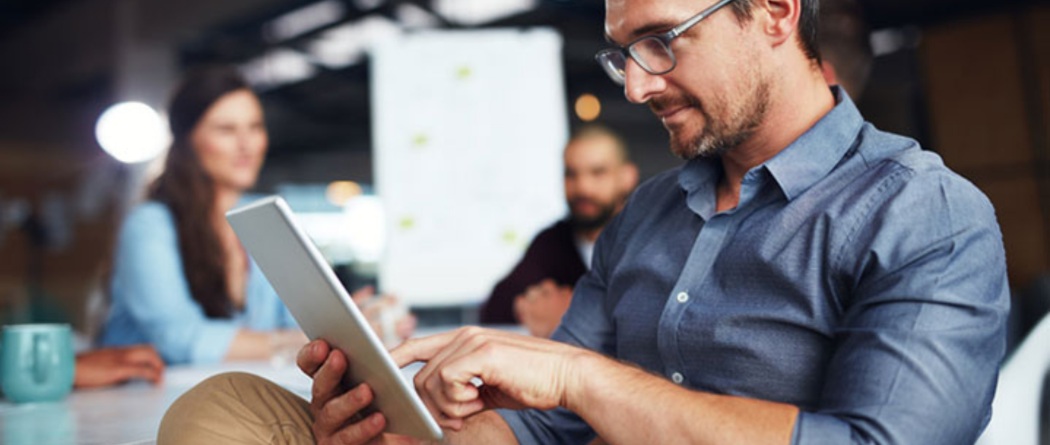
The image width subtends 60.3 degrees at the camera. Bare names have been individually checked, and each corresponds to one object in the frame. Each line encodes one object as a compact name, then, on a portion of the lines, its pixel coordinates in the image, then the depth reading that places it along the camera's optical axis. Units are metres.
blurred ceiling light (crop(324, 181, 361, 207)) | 14.38
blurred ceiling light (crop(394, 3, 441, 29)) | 7.73
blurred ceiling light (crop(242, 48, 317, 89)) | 8.46
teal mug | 1.51
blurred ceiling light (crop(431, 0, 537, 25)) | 7.54
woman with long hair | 2.37
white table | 1.14
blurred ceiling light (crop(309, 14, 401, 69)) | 8.55
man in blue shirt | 0.96
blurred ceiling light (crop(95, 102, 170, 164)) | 6.08
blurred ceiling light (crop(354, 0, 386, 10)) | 7.85
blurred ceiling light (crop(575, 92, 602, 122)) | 10.33
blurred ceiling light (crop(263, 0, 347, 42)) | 7.79
